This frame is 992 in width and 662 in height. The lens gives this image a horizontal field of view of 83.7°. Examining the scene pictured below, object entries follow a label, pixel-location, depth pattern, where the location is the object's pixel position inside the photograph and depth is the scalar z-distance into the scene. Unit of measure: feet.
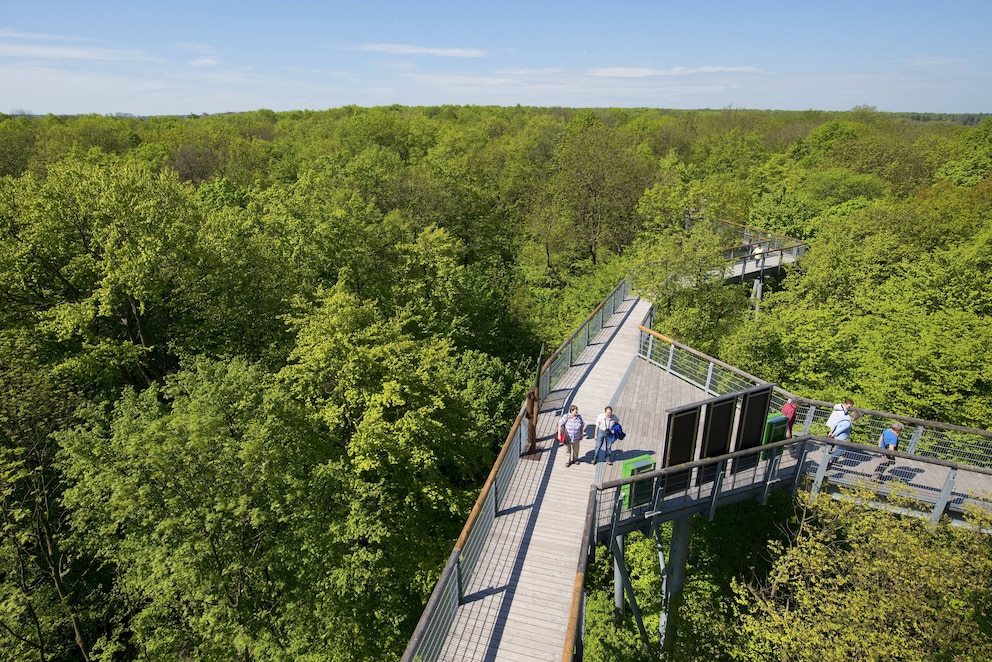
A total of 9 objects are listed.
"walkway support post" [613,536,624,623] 52.01
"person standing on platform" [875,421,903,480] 44.24
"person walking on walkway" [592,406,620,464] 41.73
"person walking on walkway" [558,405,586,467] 42.29
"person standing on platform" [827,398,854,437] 45.16
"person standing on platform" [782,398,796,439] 46.29
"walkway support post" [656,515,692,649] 49.08
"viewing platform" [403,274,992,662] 31.50
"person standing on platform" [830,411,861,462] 44.37
